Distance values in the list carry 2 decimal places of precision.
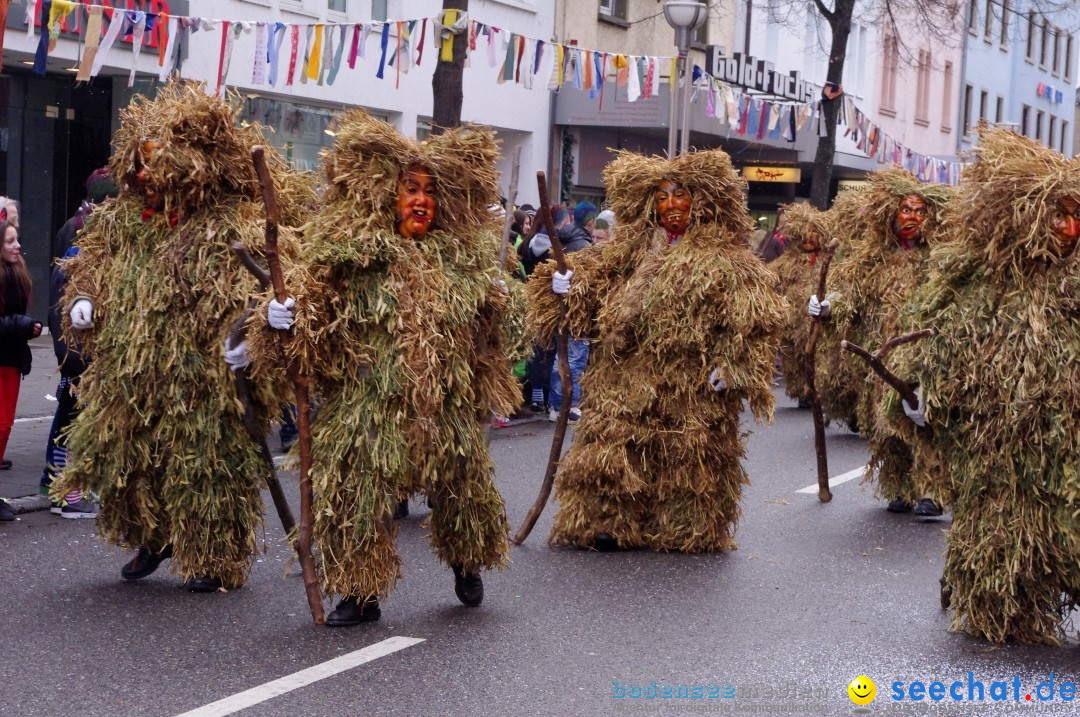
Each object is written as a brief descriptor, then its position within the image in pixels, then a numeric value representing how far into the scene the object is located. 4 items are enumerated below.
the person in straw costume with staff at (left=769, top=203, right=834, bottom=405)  14.85
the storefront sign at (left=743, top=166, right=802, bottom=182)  25.58
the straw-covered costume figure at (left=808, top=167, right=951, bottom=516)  9.18
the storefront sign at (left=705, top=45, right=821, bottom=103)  24.42
